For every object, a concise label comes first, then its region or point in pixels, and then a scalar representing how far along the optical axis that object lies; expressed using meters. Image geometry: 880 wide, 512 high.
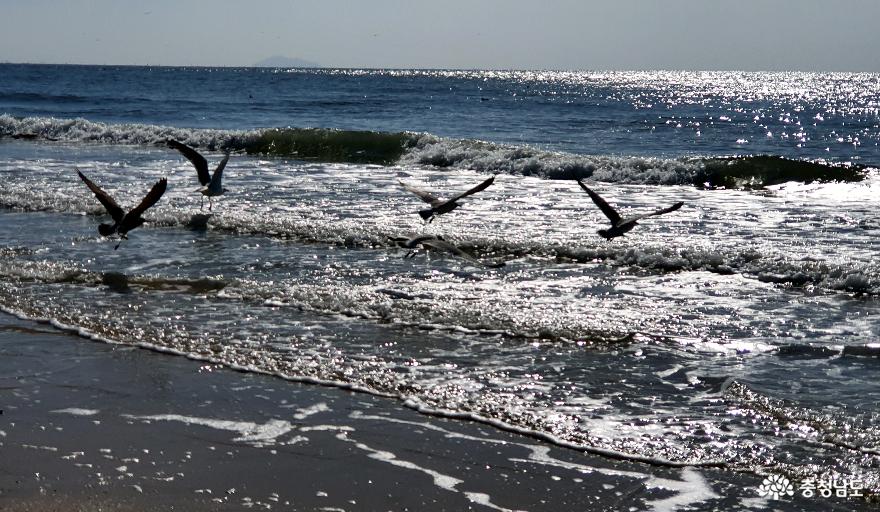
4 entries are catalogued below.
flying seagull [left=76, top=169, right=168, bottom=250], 9.46
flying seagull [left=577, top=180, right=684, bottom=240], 9.70
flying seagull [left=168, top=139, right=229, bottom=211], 12.80
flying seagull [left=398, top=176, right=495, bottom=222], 10.46
